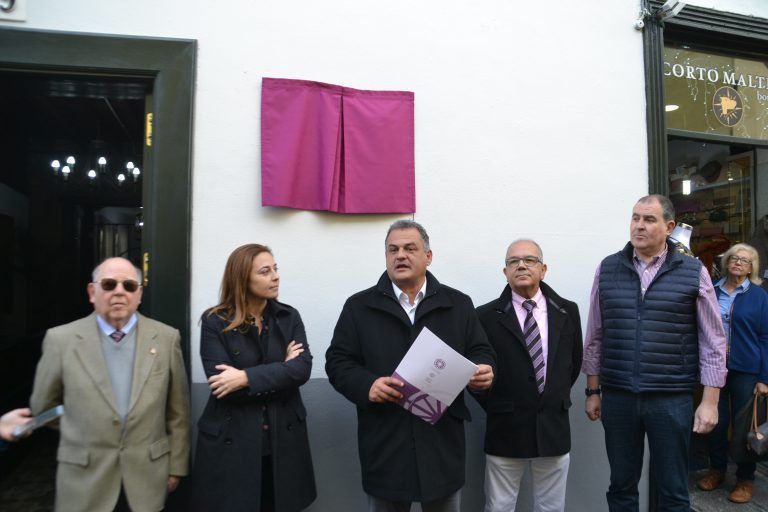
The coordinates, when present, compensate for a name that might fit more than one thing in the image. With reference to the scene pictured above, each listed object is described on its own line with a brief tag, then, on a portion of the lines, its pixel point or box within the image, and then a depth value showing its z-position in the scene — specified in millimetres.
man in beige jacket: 2375
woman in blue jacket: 4289
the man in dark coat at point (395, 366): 2615
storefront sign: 4441
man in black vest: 2922
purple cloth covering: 3436
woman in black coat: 2502
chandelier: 7344
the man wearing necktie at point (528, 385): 3035
